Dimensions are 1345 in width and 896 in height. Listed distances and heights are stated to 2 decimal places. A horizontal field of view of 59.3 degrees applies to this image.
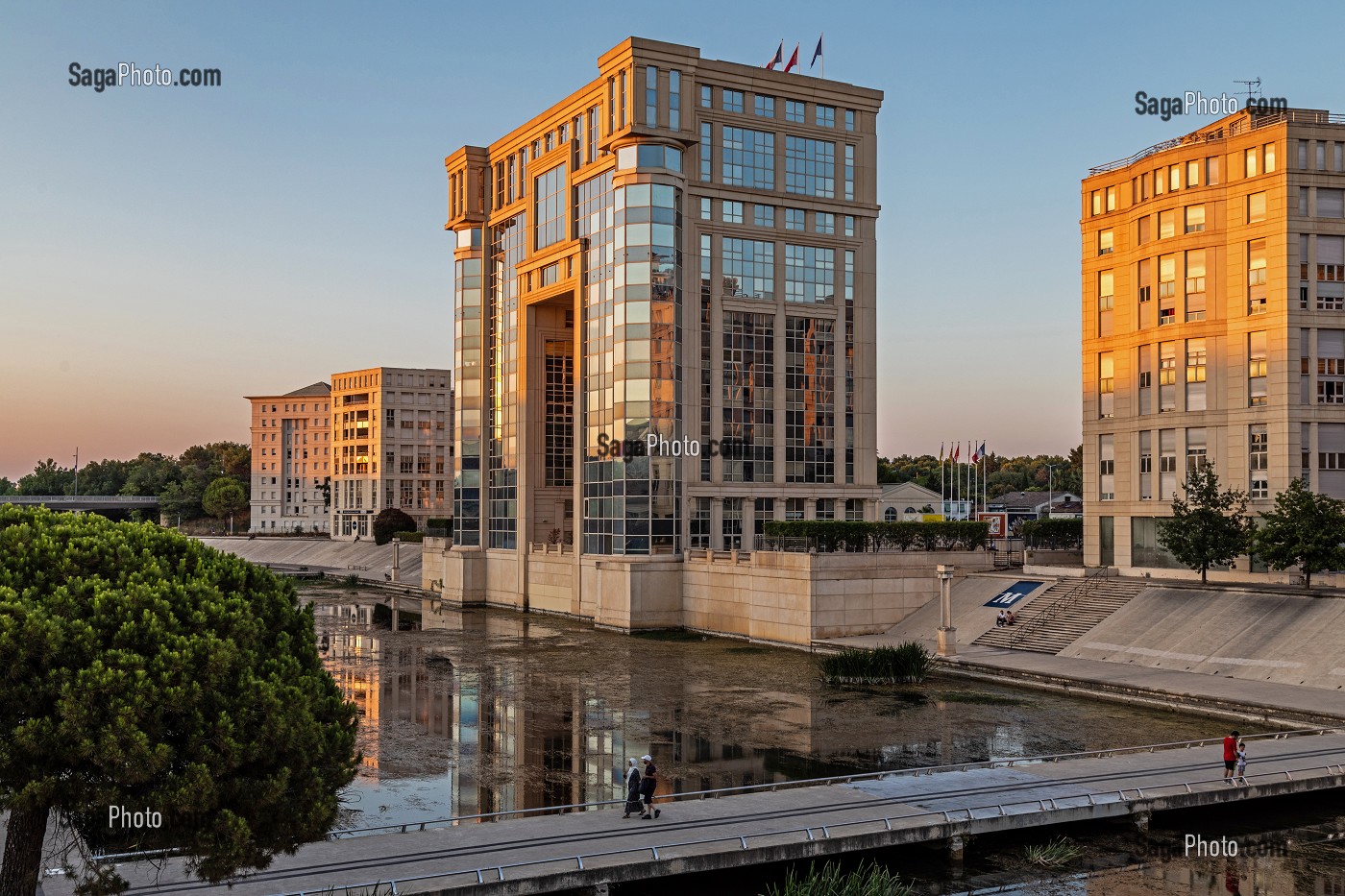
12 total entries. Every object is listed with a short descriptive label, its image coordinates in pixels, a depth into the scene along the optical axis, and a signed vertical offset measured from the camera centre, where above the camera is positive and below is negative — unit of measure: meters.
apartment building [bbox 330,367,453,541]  198.12 -0.66
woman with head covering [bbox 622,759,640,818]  26.83 -7.24
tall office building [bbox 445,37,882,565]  76.38 +12.51
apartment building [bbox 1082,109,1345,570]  61.91 +8.47
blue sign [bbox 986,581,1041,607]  62.31 -6.55
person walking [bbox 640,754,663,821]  26.69 -7.10
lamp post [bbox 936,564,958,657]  55.12 -6.87
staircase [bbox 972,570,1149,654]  56.44 -7.03
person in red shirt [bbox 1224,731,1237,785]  29.19 -7.00
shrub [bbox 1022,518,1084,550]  74.88 -3.99
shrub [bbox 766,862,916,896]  21.34 -7.65
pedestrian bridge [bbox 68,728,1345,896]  22.36 -7.75
